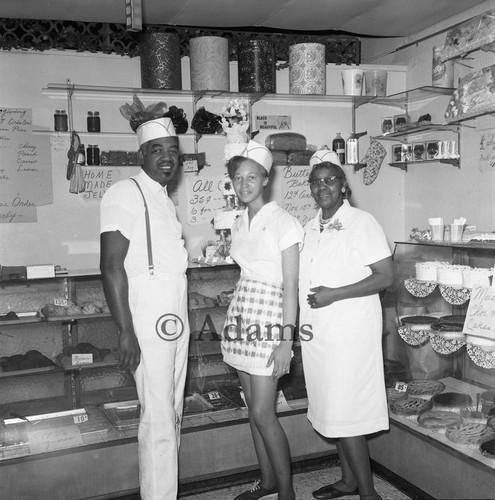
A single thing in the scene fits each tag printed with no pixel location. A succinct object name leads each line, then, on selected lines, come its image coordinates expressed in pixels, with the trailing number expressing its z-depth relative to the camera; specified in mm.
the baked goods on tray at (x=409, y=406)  3518
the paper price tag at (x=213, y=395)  3805
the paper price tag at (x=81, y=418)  3541
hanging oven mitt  5477
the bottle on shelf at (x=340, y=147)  5258
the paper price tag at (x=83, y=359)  3672
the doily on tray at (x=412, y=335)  3536
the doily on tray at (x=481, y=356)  3099
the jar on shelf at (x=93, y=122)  4680
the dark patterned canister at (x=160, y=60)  4504
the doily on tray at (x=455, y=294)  3301
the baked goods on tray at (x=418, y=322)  3518
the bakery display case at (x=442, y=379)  3100
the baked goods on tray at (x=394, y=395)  3656
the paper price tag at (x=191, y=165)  4824
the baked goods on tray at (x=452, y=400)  3436
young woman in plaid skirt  2934
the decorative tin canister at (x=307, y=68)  4863
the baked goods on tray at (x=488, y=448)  2945
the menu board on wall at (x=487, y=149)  4422
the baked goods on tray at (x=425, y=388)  3615
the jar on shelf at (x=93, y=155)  4637
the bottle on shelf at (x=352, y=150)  5227
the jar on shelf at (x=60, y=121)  4586
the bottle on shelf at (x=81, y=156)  4613
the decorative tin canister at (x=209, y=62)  4617
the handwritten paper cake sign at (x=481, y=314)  3041
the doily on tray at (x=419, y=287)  3521
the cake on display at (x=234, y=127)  3684
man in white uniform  2822
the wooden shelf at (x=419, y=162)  4754
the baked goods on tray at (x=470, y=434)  3104
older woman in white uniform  3006
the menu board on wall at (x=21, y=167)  4617
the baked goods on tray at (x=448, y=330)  3301
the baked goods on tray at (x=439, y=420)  3305
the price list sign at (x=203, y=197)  5090
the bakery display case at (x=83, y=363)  3584
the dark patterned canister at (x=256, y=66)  4730
